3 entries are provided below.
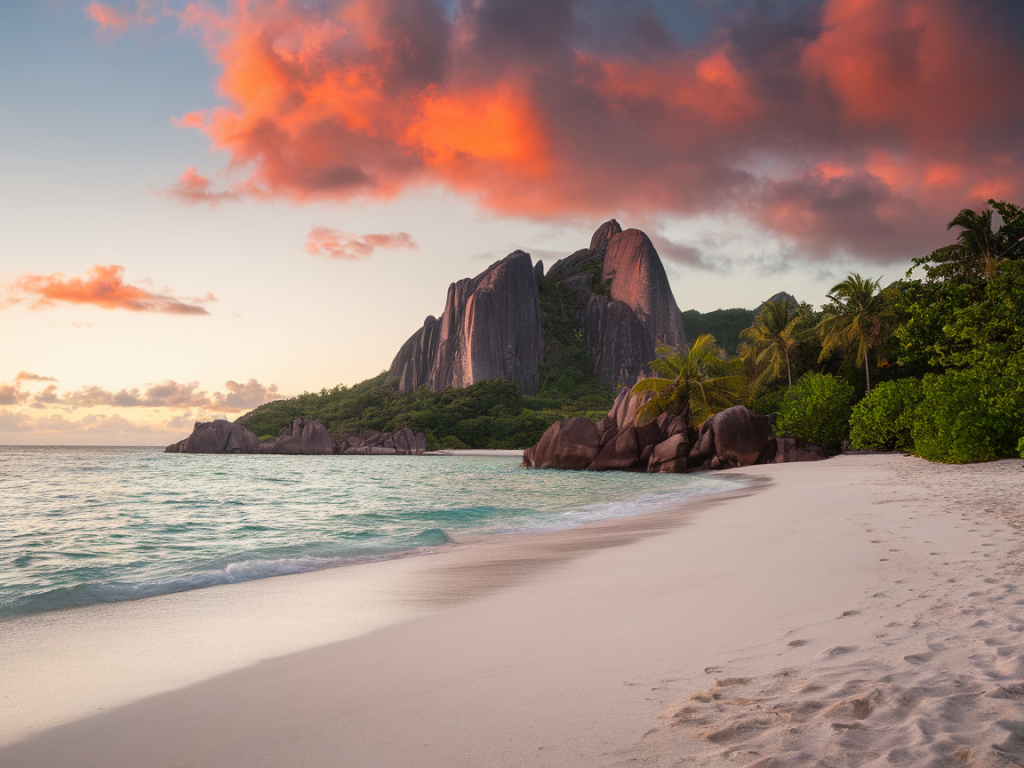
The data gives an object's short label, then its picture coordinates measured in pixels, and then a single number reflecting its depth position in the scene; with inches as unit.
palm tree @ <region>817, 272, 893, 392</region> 1501.0
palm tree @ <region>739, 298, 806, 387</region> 1836.9
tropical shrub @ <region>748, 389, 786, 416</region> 1710.1
